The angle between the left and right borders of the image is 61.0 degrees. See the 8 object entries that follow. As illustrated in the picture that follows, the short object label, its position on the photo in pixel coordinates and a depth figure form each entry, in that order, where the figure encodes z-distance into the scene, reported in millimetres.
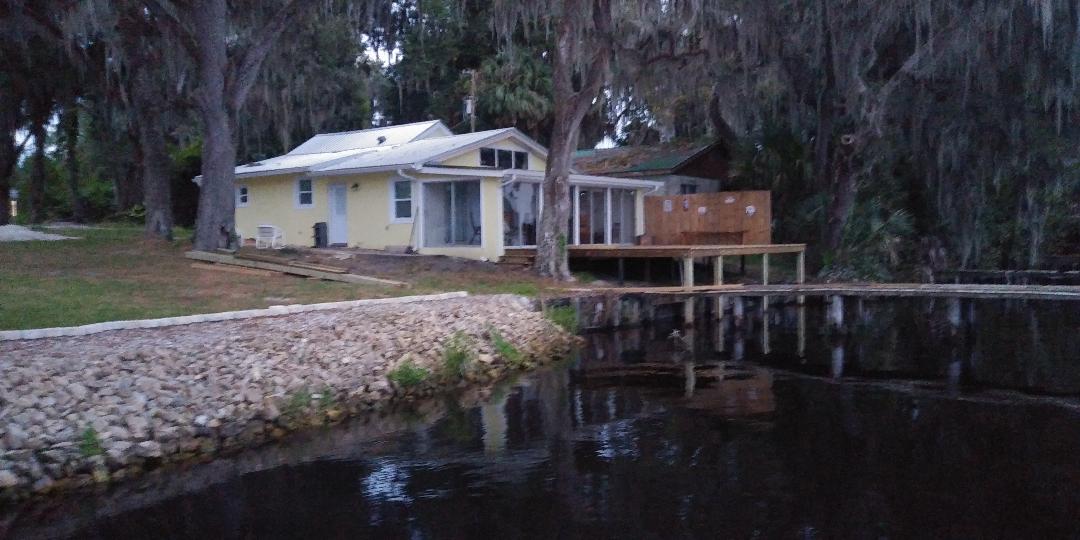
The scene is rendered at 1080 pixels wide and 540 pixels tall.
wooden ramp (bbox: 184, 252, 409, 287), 17859
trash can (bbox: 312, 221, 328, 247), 24875
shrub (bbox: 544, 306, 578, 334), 18503
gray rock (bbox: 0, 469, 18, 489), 8673
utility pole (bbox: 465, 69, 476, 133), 32406
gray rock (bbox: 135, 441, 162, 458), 9758
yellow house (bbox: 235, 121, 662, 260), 23016
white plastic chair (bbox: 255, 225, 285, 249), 24047
